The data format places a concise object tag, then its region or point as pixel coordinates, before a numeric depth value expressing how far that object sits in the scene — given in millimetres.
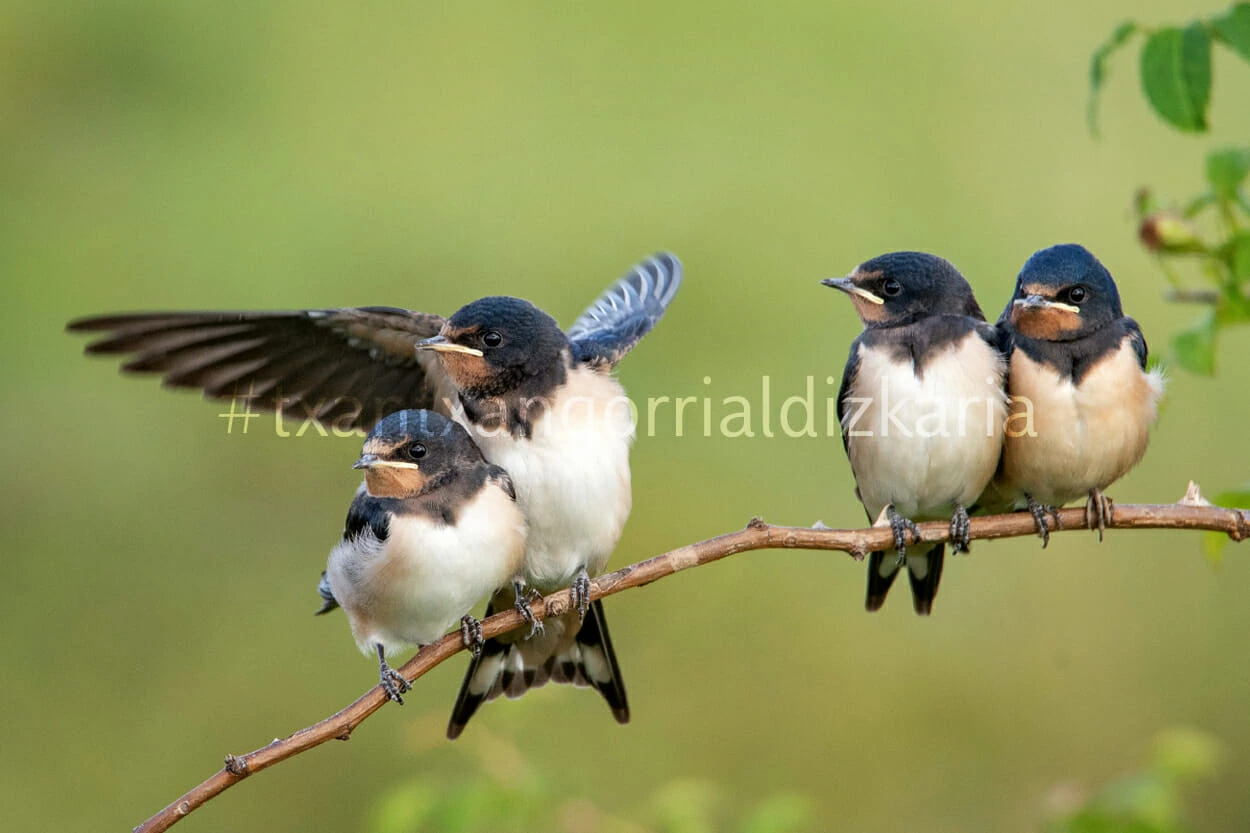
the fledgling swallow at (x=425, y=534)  6852
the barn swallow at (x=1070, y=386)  7117
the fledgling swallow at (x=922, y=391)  7359
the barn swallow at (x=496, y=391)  7305
